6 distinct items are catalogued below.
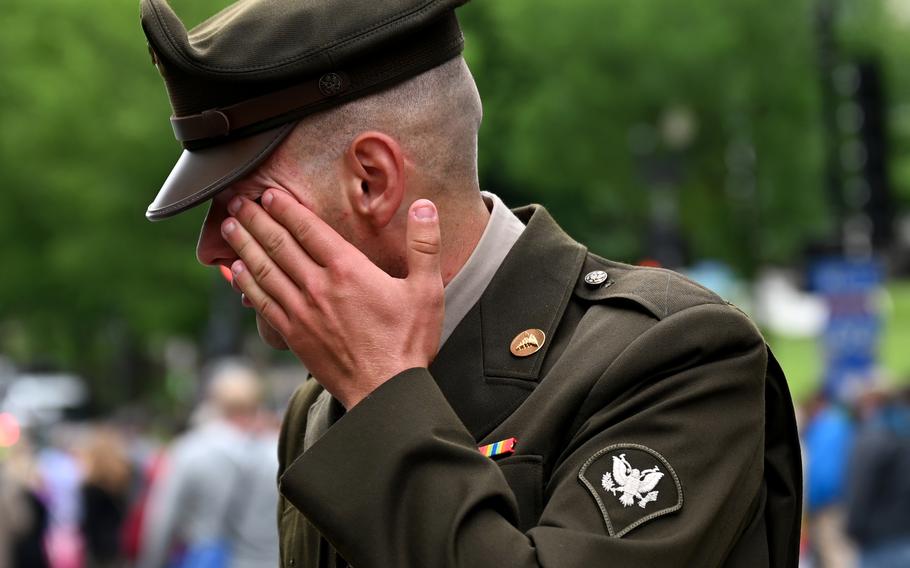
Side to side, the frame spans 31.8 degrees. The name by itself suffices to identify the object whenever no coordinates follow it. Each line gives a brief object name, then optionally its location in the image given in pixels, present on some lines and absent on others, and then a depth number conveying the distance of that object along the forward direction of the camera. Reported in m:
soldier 2.15
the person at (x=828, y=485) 13.11
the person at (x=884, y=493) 10.15
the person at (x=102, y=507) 16.30
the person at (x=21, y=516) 11.19
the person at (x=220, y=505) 9.65
